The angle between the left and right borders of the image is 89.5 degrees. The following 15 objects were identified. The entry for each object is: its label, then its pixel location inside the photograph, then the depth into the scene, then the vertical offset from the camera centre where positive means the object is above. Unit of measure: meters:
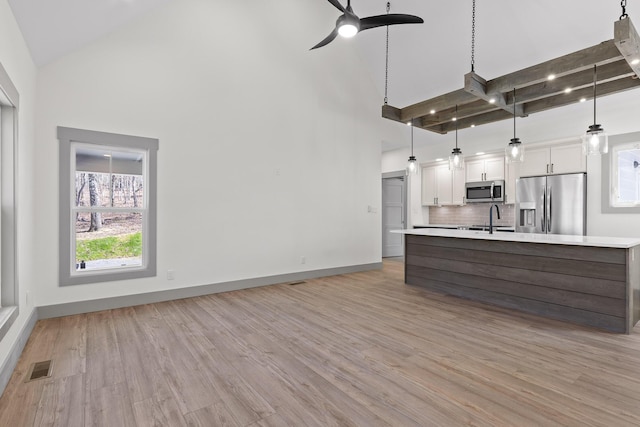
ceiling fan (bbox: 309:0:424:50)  2.75 +1.72
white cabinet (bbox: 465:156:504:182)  6.41 +0.89
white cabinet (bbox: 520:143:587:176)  5.34 +0.90
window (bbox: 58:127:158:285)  3.56 +0.04
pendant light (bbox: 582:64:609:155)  3.13 +0.70
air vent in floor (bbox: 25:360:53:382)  2.24 -1.17
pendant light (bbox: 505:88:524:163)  3.71 +0.70
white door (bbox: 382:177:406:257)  8.13 -0.04
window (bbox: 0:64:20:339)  2.48 +0.04
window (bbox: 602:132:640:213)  4.87 +0.59
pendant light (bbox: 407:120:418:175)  4.70 +0.68
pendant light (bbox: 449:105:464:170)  4.23 +0.68
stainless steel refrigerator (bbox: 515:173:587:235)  5.25 +0.14
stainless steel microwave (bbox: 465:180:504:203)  6.32 +0.42
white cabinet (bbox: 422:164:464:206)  7.14 +0.59
